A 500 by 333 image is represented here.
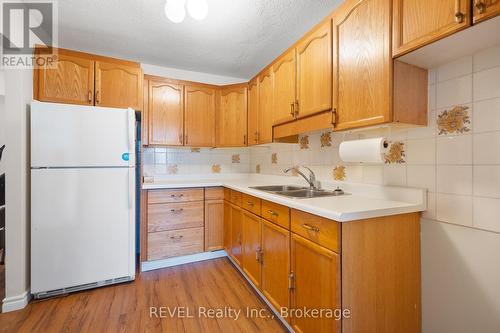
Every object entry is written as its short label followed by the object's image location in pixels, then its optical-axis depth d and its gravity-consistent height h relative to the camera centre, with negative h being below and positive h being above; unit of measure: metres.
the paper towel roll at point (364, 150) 1.19 +0.09
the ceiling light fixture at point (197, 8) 1.40 +1.01
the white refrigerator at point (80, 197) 1.71 -0.26
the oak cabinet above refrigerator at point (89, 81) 1.92 +0.77
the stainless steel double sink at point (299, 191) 1.71 -0.22
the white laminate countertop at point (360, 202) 1.04 -0.21
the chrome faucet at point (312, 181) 1.92 -0.13
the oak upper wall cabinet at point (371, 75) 1.10 +0.48
